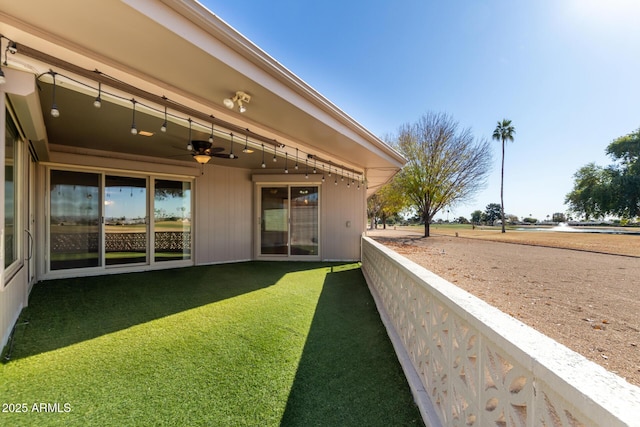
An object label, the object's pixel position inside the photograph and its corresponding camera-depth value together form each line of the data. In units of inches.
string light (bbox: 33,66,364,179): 97.6
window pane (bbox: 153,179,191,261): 227.9
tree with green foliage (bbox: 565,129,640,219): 777.6
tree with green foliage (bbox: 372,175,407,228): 608.7
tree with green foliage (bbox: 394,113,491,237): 582.2
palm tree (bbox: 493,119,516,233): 909.8
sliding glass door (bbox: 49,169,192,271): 190.9
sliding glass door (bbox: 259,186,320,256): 283.0
